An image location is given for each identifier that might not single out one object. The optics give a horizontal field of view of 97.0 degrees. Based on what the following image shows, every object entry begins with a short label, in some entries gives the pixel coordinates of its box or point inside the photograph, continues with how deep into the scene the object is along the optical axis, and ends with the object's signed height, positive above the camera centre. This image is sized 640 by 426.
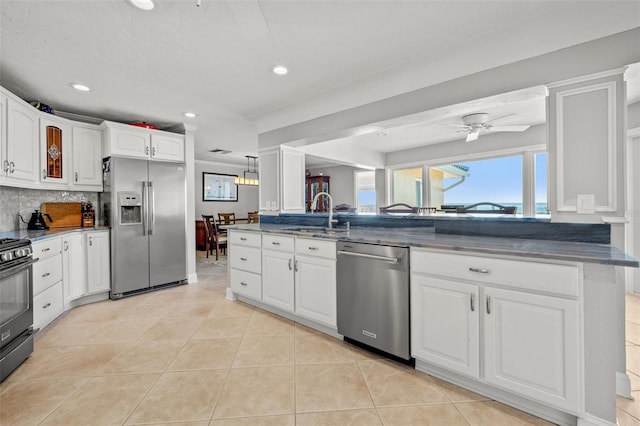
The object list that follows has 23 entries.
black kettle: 3.15 -0.08
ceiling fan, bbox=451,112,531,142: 3.67 +1.18
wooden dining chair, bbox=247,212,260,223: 7.90 -0.12
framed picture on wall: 7.76 +0.74
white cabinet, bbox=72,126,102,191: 3.47 +0.72
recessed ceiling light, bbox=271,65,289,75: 2.56 +1.32
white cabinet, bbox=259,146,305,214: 3.81 +0.44
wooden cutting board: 3.43 +0.00
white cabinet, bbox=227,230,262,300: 3.08 -0.58
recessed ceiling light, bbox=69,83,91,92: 2.84 +1.31
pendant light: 6.79 +1.21
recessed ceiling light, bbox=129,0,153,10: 1.71 +1.29
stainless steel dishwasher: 1.96 -0.62
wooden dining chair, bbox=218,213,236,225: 7.02 -0.17
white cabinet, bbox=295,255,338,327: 2.40 -0.68
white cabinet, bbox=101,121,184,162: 3.53 +0.94
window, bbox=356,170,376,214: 7.76 +0.61
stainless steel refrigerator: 3.51 -0.10
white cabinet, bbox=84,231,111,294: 3.35 -0.58
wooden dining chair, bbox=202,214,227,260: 6.11 -0.51
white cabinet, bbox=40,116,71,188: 3.10 +0.72
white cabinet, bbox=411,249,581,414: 1.41 -0.64
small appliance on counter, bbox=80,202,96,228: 3.54 -0.01
